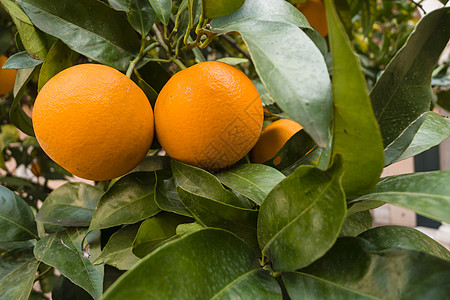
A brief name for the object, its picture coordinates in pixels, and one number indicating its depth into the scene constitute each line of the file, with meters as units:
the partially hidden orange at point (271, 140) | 0.48
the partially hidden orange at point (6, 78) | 0.68
